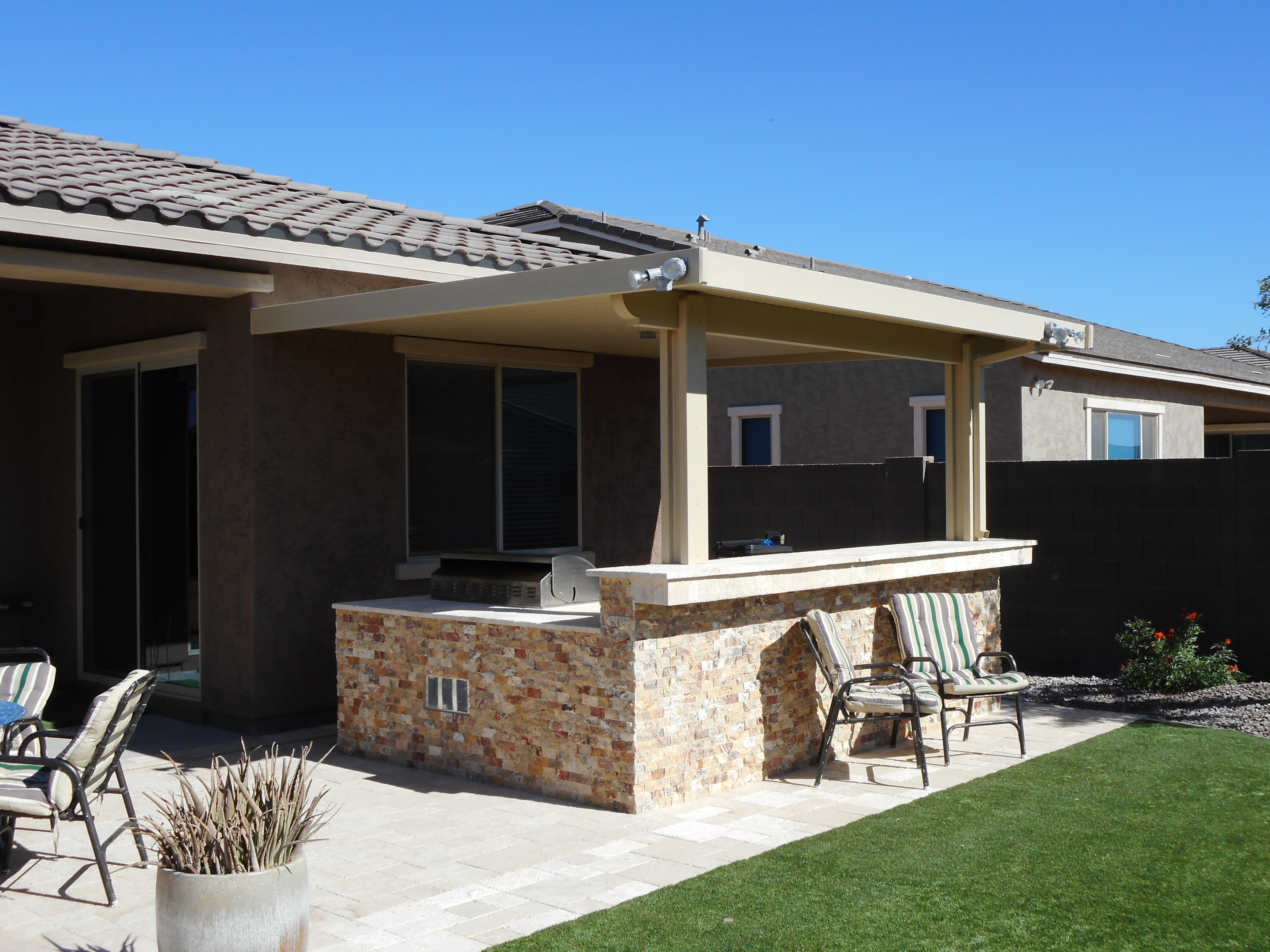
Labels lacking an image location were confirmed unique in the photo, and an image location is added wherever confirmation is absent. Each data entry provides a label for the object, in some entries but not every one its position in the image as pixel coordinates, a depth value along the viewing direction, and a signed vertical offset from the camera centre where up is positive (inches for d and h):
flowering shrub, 374.9 -52.6
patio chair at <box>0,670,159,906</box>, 189.3 -44.5
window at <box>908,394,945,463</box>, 651.5 +37.3
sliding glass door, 343.3 -6.2
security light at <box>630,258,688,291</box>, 229.1 +42.7
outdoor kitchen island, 243.9 -39.6
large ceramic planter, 147.4 -50.7
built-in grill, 281.4 -19.3
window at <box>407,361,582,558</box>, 358.3 +12.8
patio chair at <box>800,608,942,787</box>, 268.7 -45.5
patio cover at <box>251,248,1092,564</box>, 245.6 +42.8
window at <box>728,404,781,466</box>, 717.9 +38.2
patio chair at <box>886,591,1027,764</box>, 293.3 -39.5
